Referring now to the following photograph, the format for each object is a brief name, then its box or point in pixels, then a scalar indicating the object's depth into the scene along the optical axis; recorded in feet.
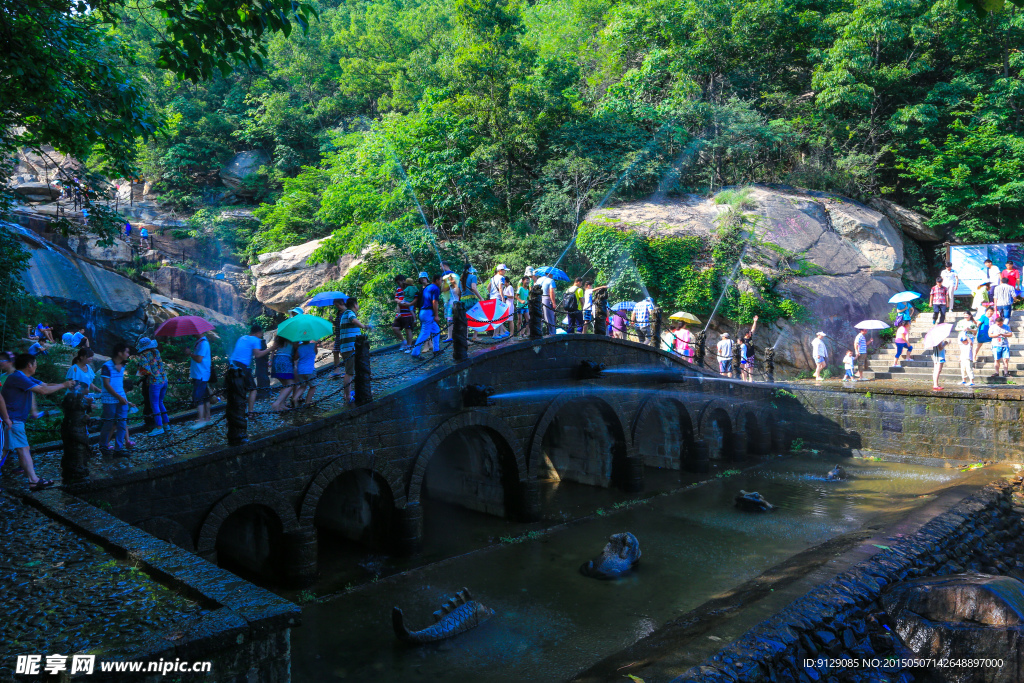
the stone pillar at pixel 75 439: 22.70
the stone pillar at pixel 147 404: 29.76
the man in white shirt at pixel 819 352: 65.21
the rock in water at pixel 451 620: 25.90
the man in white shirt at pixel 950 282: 67.00
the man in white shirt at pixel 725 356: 62.28
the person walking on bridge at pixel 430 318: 39.73
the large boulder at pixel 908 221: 83.73
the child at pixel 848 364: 63.31
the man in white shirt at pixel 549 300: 46.34
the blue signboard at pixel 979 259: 74.54
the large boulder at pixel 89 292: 60.29
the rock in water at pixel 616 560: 33.47
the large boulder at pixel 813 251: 70.44
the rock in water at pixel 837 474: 53.30
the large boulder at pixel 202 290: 81.92
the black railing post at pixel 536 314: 42.42
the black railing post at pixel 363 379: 32.45
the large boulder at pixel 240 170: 105.81
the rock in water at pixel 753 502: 44.88
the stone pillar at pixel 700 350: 59.36
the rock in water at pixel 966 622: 24.61
